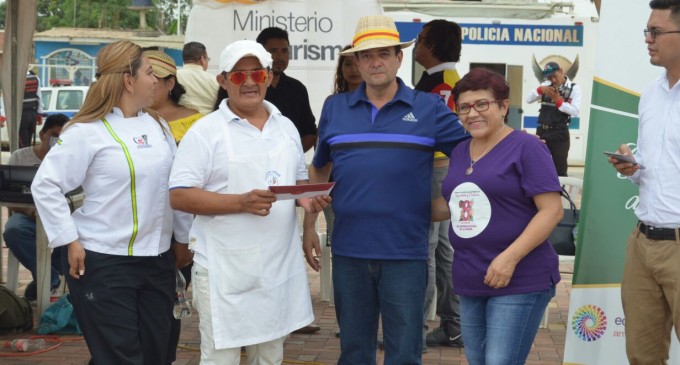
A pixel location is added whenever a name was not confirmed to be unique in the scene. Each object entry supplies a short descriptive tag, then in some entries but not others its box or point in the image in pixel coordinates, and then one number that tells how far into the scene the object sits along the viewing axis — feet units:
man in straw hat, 15.20
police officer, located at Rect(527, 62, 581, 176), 43.80
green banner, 17.46
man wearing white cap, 14.62
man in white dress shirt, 14.78
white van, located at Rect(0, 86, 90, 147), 82.17
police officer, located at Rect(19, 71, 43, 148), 47.56
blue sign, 65.72
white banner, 30.71
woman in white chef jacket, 14.61
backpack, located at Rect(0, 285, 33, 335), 23.22
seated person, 25.50
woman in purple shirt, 13.73
